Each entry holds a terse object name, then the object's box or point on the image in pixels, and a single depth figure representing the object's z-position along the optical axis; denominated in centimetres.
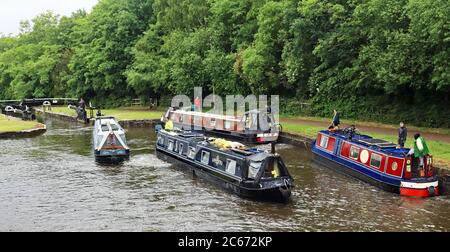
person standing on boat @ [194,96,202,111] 4497
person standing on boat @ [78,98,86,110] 4412
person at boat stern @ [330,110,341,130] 2759
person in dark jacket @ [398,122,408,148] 2200
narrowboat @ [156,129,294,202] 1769
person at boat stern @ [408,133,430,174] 1805
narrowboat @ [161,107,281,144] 3095
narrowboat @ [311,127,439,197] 1809
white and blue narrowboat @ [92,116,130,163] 2520
